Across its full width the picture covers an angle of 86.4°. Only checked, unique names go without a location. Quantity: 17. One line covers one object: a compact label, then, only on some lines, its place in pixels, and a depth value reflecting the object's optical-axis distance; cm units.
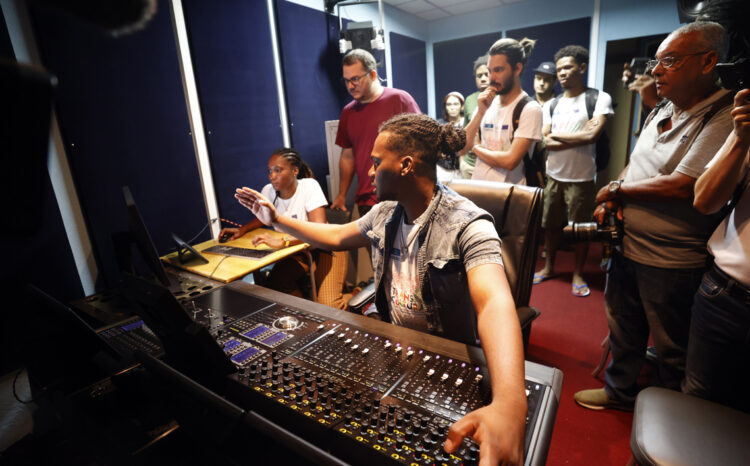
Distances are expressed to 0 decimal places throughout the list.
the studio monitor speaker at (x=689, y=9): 216
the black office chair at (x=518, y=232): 168
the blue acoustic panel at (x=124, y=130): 243
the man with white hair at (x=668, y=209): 153
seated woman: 272
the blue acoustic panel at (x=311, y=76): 383
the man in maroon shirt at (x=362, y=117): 292
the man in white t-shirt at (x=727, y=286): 131
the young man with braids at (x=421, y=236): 131
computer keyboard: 245
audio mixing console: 89
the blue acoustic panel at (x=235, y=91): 314
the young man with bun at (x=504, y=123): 268
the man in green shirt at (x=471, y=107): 414
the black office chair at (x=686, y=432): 110
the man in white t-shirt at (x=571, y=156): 355
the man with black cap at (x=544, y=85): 463
